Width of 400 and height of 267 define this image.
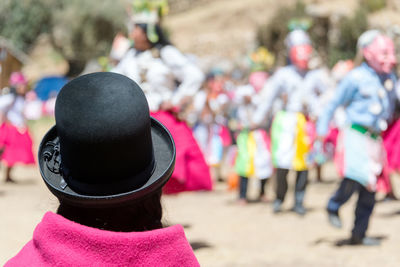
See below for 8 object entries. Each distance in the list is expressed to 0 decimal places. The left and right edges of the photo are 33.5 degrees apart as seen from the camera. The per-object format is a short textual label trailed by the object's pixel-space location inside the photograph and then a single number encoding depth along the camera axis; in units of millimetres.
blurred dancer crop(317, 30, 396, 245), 5570
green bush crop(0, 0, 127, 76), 36906
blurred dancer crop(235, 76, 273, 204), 8578
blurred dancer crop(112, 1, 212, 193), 5605
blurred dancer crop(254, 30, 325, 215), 7438
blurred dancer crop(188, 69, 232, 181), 10750
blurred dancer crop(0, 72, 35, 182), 10617
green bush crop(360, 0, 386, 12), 24609
